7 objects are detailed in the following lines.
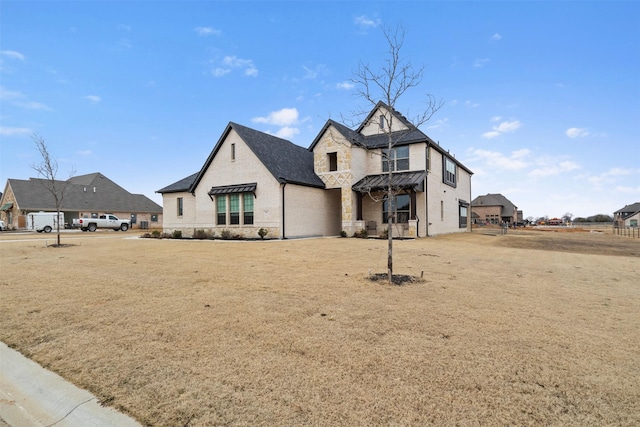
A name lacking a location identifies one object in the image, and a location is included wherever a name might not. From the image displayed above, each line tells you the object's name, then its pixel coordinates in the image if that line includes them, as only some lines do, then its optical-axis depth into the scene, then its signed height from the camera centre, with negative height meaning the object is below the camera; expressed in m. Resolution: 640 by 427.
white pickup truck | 37.53 -0.03
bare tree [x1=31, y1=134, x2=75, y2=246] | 18.41 +3.39
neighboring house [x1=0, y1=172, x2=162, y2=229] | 43.66 +3.02
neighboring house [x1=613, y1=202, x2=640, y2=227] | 76.06 +0.55
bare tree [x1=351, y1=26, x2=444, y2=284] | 9.08 +4.20
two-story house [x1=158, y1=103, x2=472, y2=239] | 22.02 +2.42
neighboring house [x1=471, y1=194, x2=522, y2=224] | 75.44 +2.06
